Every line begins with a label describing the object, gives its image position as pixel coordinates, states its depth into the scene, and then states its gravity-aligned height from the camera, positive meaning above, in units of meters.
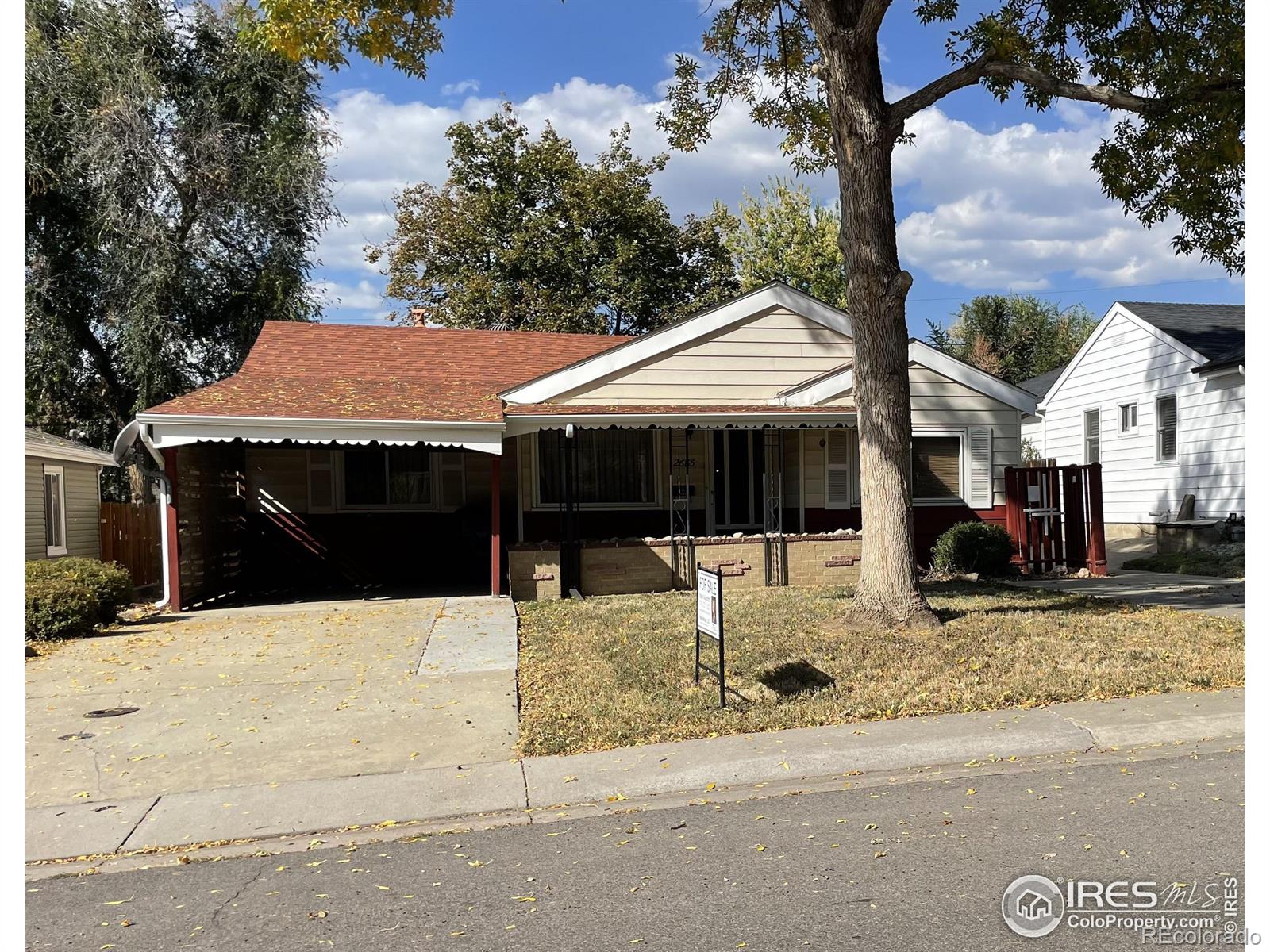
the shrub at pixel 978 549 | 14.27 -1.12
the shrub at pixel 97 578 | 11.41 -1.00
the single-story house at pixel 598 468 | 13.86 +0.31
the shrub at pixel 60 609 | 10.81 -1.31
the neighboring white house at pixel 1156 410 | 17.75 +1.35
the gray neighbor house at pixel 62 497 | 15.92 +0.02
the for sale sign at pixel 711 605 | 7.15 -0.96
